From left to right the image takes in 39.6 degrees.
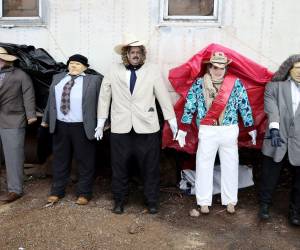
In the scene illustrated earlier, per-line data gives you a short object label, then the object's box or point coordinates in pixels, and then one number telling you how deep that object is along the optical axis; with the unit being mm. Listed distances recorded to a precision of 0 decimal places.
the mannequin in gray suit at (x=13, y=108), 5039
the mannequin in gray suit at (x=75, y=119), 4824
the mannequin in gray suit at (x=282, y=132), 4371
